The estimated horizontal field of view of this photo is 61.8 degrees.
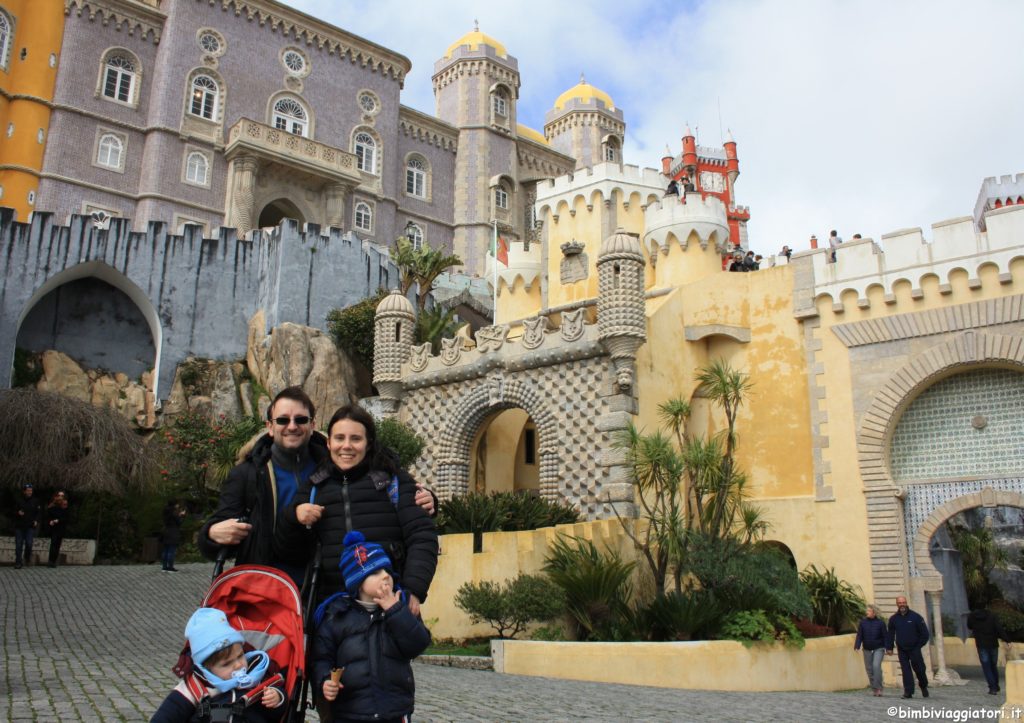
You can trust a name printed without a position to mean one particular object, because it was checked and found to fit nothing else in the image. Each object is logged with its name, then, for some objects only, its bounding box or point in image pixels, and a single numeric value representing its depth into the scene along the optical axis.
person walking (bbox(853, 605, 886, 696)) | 13.34
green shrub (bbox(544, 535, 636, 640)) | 14.18
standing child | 4.04
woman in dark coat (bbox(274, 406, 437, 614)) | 4.44
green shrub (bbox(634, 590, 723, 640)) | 13.45
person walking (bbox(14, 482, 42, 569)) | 17.62
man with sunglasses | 4.59
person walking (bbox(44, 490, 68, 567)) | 18.97
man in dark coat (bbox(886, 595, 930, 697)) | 12.83
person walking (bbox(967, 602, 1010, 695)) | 14.20
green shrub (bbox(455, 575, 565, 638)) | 14.02
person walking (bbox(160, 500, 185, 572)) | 18.73
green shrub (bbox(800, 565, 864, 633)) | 16.66
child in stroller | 3.95
